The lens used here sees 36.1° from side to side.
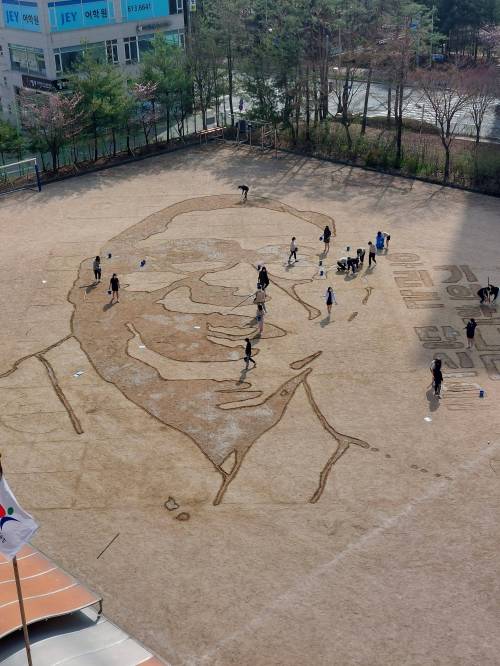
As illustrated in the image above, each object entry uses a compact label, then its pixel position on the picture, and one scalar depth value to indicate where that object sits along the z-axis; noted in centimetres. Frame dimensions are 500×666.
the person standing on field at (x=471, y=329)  3334
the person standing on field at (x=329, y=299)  3649
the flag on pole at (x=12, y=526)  1577
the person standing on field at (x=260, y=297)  3619
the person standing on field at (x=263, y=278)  3797
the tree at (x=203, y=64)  6412
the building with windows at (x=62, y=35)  6656
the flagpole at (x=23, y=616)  1573
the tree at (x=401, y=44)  5747
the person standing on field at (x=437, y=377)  2981
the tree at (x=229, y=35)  6575
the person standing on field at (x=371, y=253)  4112
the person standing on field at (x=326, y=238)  4338
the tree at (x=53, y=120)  5550
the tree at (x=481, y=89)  5488
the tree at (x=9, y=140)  5478
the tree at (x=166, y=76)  6228
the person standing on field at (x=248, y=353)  3225
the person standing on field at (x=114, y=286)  3744
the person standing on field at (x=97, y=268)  3962
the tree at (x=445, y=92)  5427
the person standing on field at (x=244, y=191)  5050
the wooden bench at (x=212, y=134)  6400
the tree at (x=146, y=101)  6103
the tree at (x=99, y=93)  5747
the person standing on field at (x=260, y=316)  3594
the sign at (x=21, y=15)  6656
